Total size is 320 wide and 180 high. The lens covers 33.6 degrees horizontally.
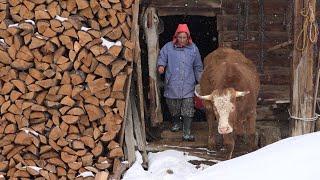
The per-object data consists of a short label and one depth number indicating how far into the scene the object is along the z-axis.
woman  8.42
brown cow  7.52
